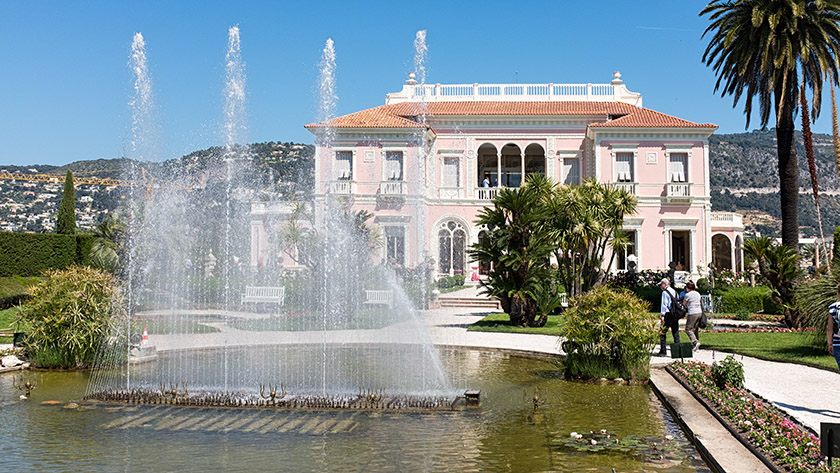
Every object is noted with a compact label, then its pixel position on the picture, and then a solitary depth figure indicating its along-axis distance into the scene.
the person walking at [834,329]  8.03
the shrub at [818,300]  12.12
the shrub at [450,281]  32.03
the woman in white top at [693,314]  13.77
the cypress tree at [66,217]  30.83
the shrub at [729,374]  9.12
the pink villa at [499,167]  35.41
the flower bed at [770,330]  17.73
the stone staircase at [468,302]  27.27
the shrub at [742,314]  22.05
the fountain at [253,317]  10.05
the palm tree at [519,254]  18.19
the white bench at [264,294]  23.36
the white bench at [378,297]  24.20
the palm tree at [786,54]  23.00
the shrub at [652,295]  24.98
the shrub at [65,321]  11.80
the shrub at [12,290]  23.41
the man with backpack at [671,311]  13.22
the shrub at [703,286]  25.27
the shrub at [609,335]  10.38
